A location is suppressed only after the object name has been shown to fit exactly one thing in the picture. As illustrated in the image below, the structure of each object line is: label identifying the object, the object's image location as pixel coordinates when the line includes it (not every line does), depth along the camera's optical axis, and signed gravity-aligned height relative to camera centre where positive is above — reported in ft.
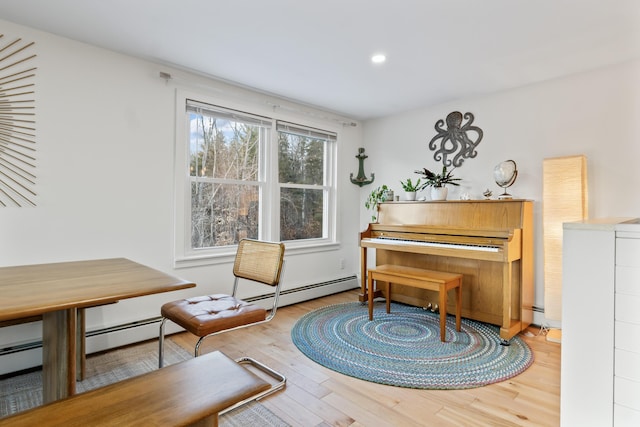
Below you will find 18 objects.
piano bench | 8.66 -1.76
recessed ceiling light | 8.28 +3.82
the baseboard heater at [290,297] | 7.20 -2.83
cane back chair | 6.03 -1.84
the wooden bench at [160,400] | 2.98 -1.79
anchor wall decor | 14.20 +1.57
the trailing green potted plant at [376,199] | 12.97 +0.59
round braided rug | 7.03 -3.24
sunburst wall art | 6.97 +1.80
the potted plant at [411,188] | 12.11 +0.93
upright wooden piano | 9.10 -0.95
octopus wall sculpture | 11.29 +2.53
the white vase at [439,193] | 11.20 +0.71
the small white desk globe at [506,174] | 9.98 +1.21
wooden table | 3.89 -1.02
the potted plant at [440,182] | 11.22 +1.08
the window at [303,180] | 12.17 +1.22
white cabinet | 3.87 -1.27
